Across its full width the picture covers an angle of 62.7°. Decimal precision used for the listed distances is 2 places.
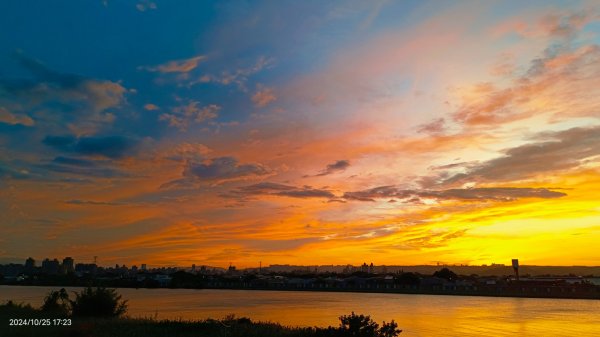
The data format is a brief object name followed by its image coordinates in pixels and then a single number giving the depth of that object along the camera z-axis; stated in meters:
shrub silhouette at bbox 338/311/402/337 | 26.16
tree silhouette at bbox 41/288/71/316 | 48.16
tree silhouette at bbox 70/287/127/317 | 42.72
